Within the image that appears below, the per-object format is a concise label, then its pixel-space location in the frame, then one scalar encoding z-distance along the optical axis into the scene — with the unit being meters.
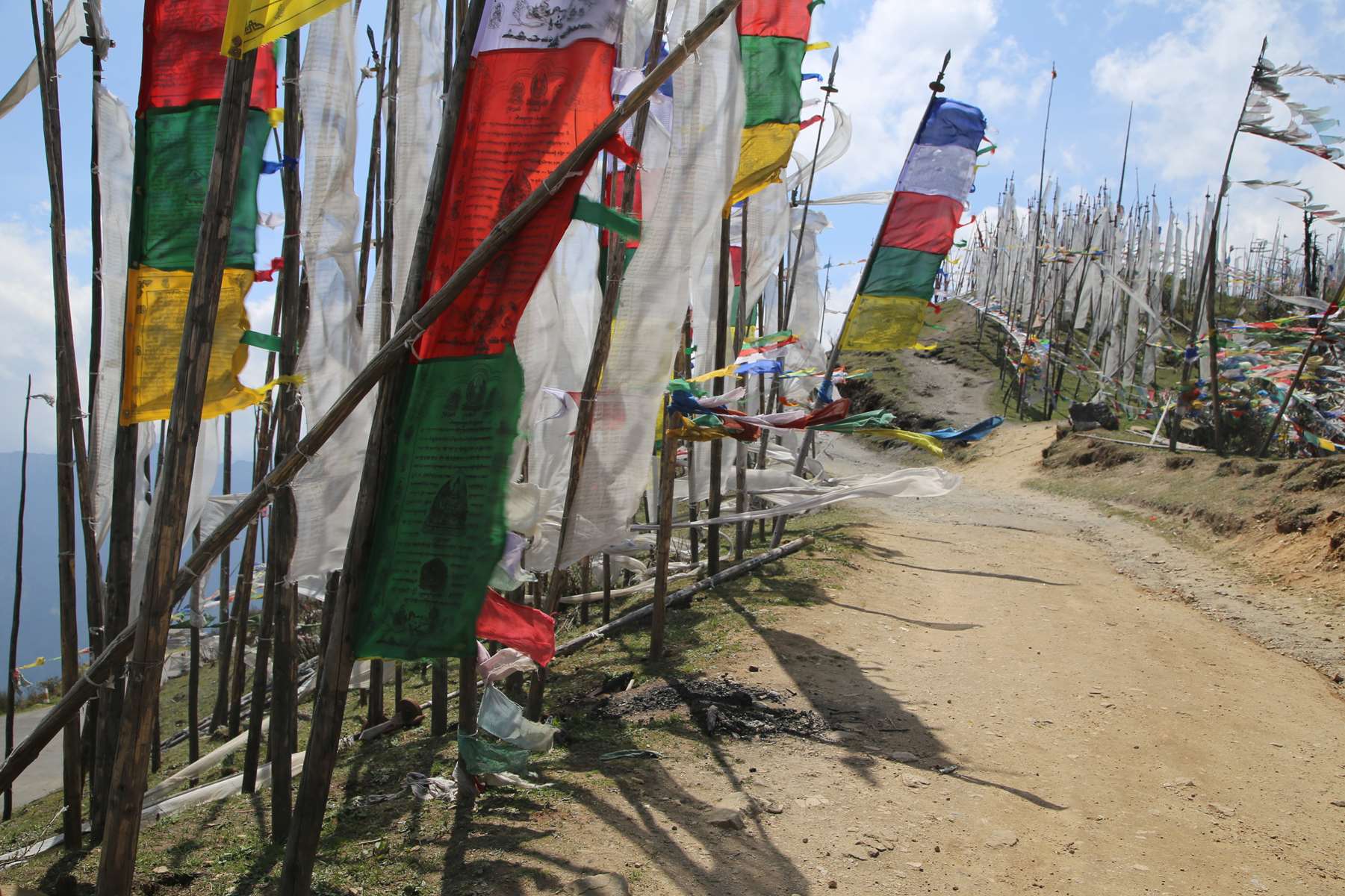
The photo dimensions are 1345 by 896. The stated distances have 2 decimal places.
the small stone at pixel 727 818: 3.41
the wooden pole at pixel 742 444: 7.05
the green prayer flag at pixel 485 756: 3.52
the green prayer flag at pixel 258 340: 3.72
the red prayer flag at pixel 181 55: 3.57
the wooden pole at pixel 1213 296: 11.15
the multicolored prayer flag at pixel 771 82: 5.65
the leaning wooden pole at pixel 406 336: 2.64
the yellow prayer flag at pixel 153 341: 3.65
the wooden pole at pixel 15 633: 4.67
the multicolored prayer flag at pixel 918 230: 7.79
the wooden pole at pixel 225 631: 6.77
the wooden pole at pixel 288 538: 3.61
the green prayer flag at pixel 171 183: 3.61
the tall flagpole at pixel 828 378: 7.77
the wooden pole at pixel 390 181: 4.06
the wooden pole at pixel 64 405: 3.86
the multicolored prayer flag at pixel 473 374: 2.75
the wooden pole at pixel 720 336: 6.17
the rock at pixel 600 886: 2.78
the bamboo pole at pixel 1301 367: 10.78
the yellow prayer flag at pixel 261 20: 2.55
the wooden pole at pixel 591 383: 4.17
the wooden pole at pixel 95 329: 4.07
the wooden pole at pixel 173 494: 2.66
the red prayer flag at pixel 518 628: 2.91
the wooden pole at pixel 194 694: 5.97
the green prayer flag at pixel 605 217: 2.76
